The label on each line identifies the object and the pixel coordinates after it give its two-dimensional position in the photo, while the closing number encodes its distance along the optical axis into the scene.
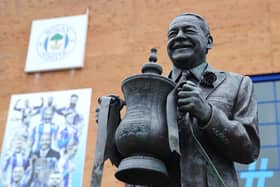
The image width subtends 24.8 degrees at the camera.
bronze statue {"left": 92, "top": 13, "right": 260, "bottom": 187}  2.76
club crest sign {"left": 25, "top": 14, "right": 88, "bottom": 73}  17.42
